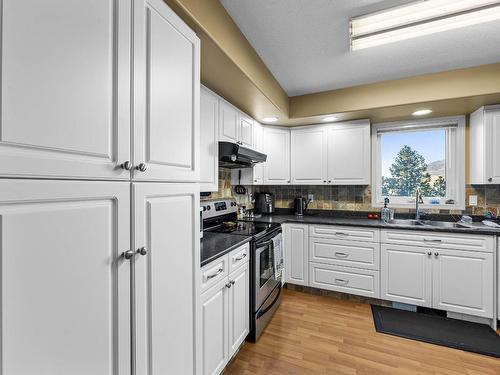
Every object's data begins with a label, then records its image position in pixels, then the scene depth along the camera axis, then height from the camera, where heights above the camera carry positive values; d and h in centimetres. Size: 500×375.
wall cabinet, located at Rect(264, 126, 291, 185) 321 +43
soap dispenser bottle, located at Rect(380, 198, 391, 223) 293 -32
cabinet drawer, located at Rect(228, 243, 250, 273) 166 -52
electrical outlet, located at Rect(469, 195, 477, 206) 271 -15
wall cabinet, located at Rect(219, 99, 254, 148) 217 +62
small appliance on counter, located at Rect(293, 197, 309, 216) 337 -26
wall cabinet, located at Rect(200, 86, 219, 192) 186 +39
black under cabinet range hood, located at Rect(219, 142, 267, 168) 208 +29
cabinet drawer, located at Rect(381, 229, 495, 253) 224 -53
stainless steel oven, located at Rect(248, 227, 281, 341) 195 -86
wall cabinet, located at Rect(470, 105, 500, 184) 235 +42
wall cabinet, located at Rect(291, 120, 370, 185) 294 +42
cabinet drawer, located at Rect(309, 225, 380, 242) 265 -53
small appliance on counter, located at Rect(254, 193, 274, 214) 338 -23
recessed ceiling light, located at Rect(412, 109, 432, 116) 262 +84
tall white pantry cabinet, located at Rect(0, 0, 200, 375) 55 -1
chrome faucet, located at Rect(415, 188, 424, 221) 286 -17
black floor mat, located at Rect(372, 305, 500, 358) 196 -130
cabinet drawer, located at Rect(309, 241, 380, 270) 265 -76
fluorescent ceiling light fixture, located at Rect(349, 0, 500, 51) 144 +109
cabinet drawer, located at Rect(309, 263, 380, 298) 265 -107
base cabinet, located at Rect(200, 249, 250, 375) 138 -87
